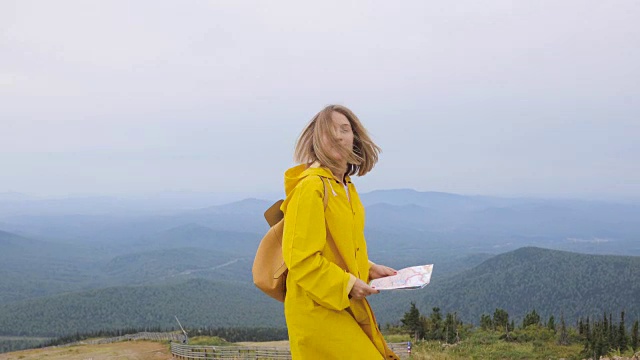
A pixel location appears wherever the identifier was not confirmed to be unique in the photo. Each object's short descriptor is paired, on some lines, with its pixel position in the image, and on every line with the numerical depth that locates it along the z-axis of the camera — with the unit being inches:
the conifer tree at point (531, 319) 669.4
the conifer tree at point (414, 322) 639.1
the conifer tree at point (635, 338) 449.6
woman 100.7
